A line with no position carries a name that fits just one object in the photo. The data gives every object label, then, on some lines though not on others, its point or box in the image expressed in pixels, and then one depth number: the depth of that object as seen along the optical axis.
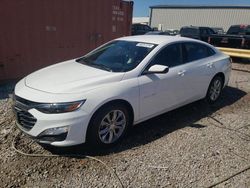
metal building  27.46
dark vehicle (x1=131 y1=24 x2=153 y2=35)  18.43
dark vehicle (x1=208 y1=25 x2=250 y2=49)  8.34
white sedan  2.53
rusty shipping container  5.21
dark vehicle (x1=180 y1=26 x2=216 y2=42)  11.57
